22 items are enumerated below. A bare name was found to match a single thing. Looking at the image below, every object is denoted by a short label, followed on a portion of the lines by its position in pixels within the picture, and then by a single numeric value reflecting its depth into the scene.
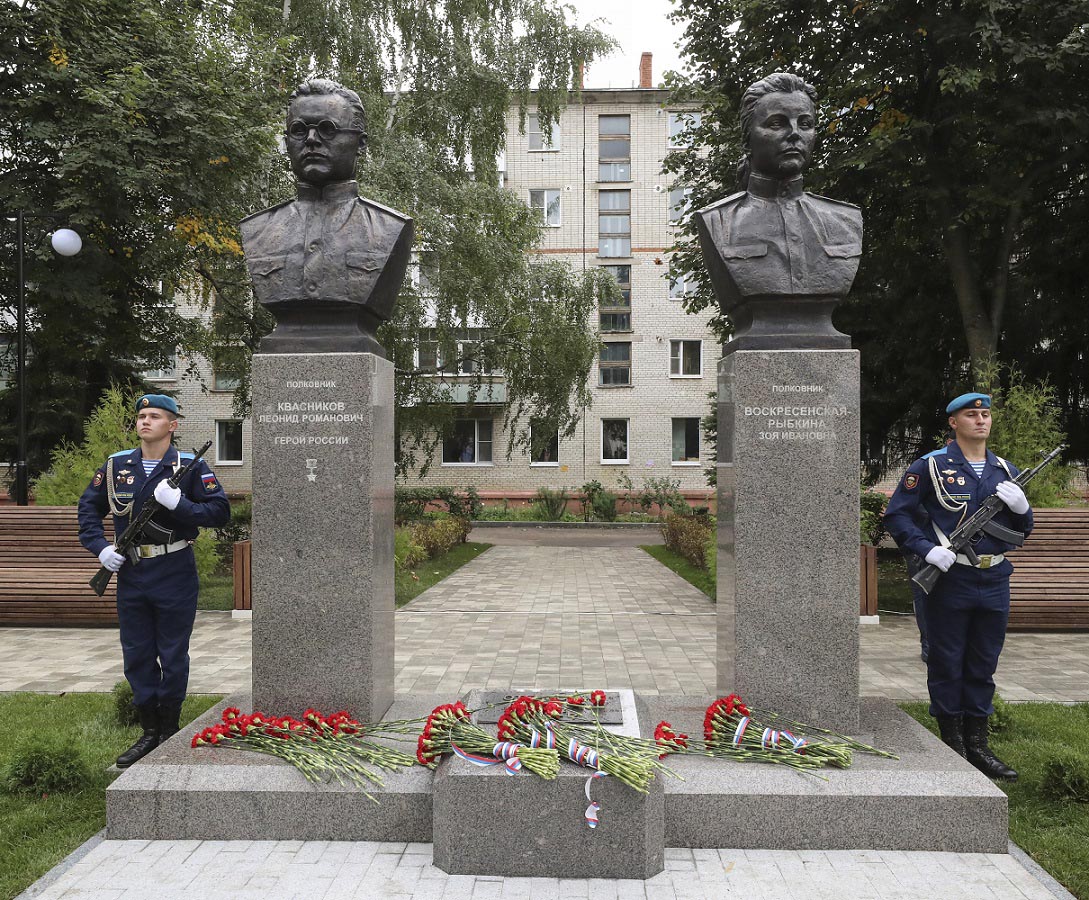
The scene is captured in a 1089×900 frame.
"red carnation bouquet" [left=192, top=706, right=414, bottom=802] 3.59
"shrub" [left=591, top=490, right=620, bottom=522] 22.75
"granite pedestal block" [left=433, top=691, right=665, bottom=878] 3.17
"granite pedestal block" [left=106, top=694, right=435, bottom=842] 3.48
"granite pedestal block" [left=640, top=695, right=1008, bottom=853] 3.39
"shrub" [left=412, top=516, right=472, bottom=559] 14.59
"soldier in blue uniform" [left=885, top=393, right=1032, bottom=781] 4.16
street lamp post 10.08
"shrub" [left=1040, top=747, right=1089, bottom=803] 3.88
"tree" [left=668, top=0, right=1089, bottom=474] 9.09
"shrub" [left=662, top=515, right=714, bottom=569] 13.09
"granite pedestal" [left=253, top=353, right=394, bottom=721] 4.18
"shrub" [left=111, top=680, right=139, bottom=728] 5.06
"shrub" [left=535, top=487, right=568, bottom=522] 23.06
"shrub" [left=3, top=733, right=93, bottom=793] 4.04
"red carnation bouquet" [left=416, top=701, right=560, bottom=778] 3.26
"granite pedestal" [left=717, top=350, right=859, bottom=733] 4.05
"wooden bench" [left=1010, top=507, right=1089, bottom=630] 8.03
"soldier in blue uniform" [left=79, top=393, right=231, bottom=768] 4.34
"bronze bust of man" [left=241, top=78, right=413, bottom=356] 4.31
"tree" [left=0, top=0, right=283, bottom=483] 10.88
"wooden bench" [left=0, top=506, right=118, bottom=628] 8.24
